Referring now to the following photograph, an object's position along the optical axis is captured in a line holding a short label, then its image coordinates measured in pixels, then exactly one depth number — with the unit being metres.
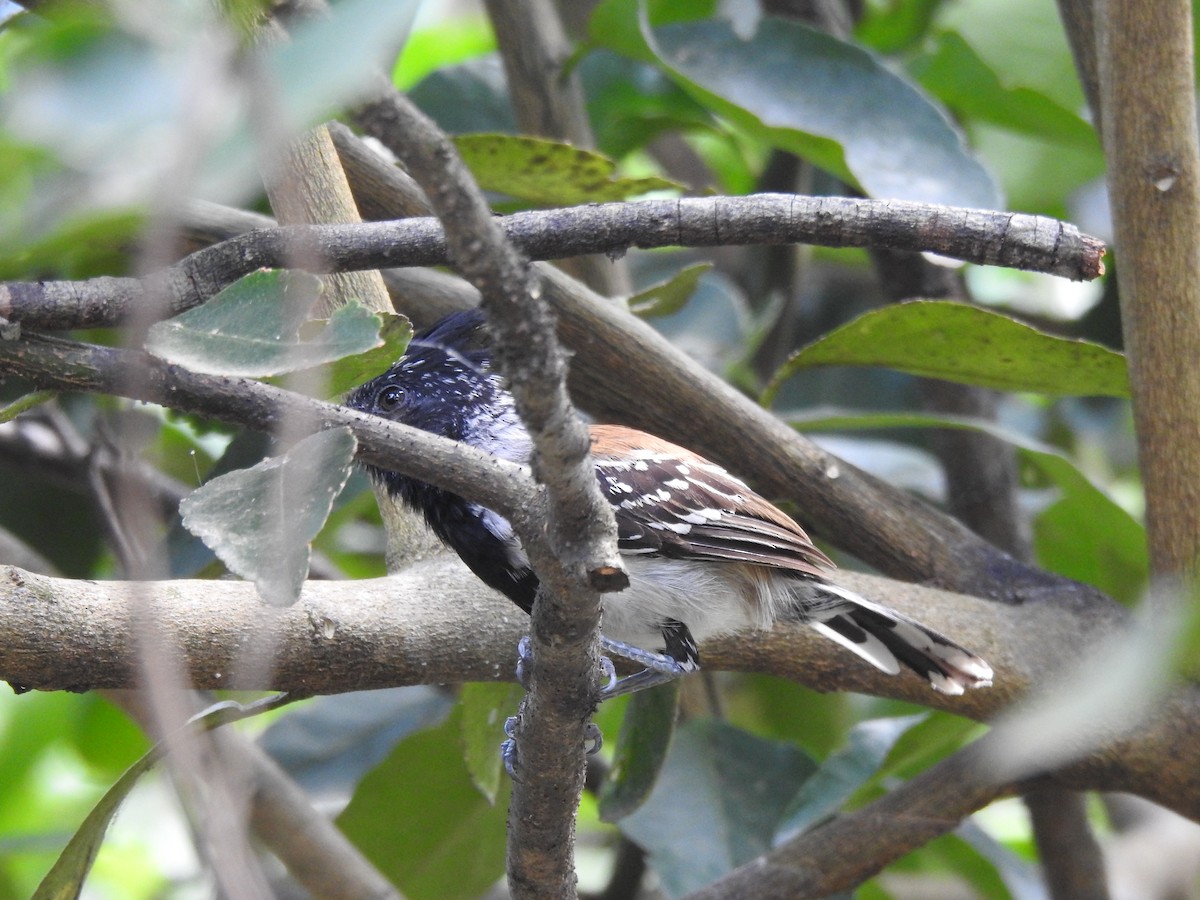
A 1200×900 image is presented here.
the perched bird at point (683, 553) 4.77
